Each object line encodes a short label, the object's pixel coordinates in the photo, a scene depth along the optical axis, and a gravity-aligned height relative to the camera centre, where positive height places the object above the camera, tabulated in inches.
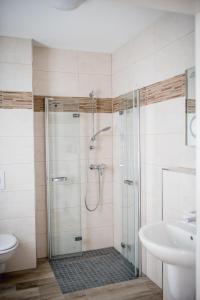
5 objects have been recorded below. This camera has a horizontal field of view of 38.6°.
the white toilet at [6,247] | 108.2 -40.7
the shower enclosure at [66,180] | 133.5 -18.6
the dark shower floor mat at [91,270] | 114.9 -57.0
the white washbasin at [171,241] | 70.2 -27.6
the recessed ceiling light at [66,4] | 84.3 +41.3
